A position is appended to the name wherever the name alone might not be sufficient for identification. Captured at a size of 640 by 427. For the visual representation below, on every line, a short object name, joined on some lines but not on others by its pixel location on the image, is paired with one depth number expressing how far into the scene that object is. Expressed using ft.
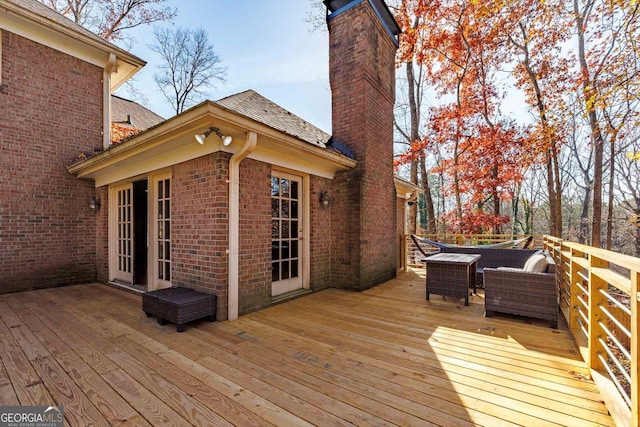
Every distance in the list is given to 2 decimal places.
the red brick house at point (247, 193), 11.46
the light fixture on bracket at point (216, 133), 10.40
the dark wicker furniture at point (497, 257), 16.89
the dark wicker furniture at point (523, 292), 10.61
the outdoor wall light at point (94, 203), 18.81
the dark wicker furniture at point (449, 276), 13.56
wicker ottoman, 10.19
